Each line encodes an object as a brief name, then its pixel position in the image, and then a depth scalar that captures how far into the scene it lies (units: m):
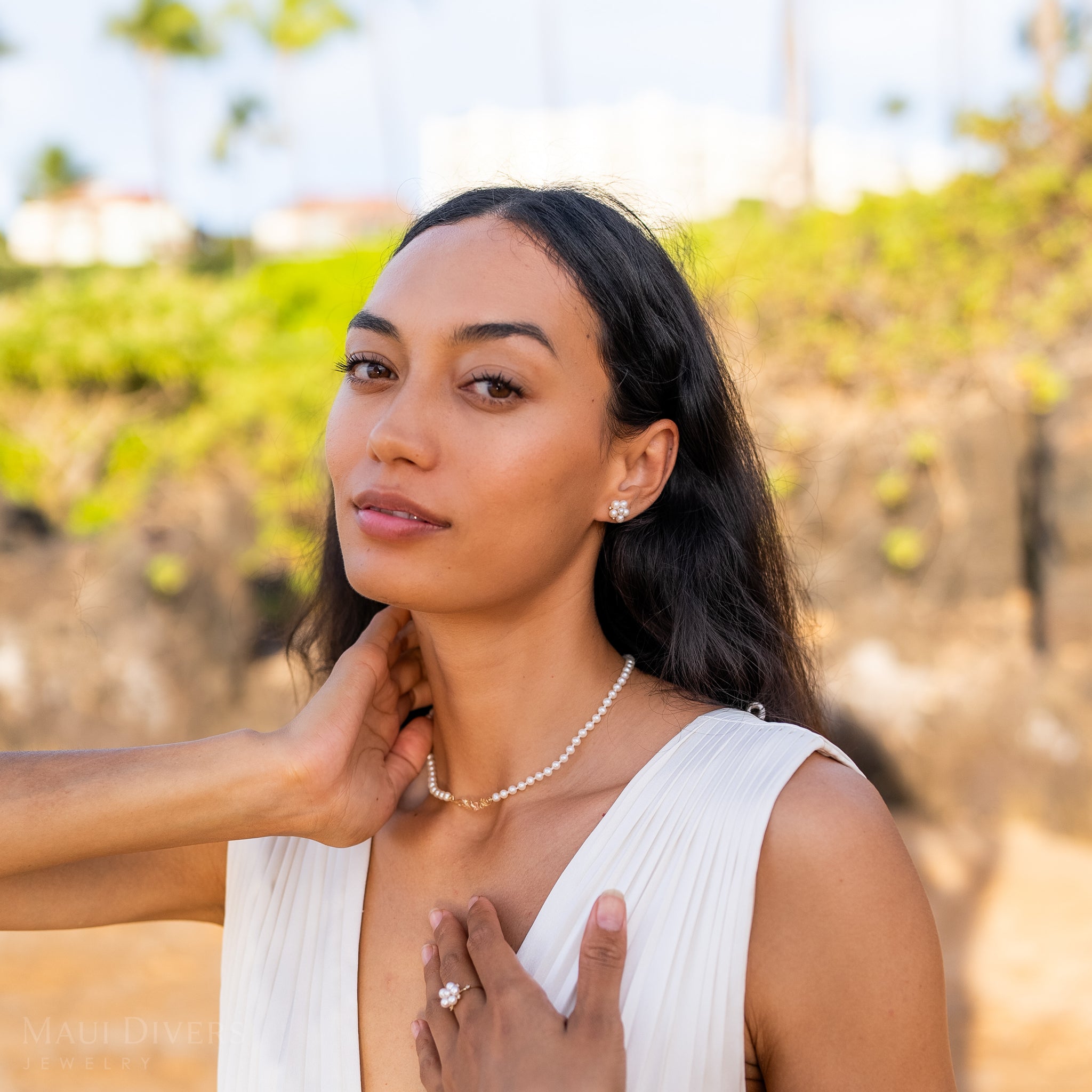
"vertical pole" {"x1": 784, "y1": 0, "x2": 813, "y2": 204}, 15.59
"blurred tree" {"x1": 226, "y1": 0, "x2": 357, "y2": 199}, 30.67
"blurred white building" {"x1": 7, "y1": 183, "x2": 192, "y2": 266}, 37.84
